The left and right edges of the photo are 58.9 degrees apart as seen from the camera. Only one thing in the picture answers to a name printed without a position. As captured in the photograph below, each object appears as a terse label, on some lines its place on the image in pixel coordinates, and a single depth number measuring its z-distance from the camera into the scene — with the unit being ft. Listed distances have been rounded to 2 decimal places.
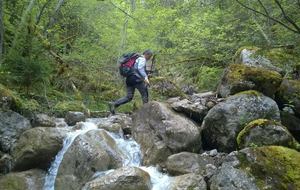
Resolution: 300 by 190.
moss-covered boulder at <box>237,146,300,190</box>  14.77
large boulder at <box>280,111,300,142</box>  22.46
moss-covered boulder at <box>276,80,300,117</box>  22.66
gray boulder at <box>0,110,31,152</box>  21.53
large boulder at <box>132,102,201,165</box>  20.82
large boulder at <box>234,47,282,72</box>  25.33
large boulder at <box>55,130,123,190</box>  19.12
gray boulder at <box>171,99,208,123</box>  23.54
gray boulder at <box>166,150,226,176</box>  18.79
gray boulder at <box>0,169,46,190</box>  19.40
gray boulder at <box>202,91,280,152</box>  20.65
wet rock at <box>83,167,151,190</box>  16.80
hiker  23.94
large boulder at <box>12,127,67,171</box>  20.69
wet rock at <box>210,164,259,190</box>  14.74
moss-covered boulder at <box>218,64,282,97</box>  23.06
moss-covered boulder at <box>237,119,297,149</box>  18.38
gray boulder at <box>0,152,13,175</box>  20.52
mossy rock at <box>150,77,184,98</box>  33.24
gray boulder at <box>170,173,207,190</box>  16.71
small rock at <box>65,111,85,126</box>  25.35
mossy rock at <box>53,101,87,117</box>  27.18
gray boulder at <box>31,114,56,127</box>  23.58
